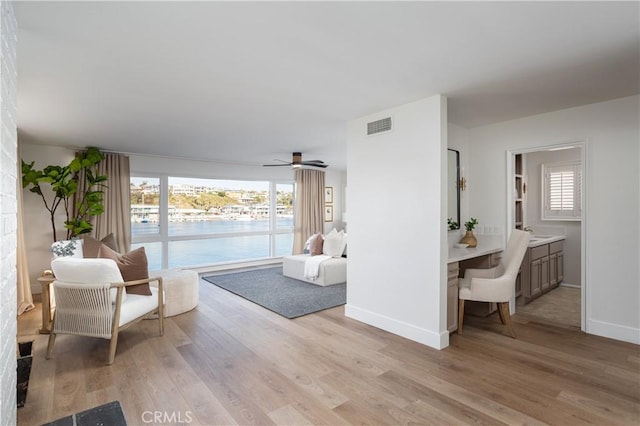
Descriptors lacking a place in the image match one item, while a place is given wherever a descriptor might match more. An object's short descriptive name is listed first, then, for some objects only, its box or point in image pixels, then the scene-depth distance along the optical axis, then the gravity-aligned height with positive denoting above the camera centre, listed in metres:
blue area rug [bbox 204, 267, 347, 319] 4.26 -1.25
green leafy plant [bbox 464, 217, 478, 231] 4.10 -0.20
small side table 3.37 -1.00
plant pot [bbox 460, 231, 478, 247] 4.00 -0.38
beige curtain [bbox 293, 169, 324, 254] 7.94 +0.09
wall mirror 4.02 +0.29
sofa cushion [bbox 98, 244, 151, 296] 3.26 -0.55
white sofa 5.40 -1.04
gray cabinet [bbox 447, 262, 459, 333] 3.23 -0.88
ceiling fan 5.80 +0.83
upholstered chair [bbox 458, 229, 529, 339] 3.22 -0.79
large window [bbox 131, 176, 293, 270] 6.29 -0.20
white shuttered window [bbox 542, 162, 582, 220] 5.39 +0.28
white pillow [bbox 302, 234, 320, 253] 6.11 -0.59
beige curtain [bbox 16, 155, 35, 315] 4.24 -0.83
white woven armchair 2.77 -0.75
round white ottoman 3.96 -0.99
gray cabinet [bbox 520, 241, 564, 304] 4.42 -0.89
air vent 3.42 +0.89
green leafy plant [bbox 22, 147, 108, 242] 4.59 +0.36
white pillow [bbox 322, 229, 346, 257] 5.89 -0.65
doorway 3.99 -0.35
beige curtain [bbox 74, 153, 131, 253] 5.53 +0.12
